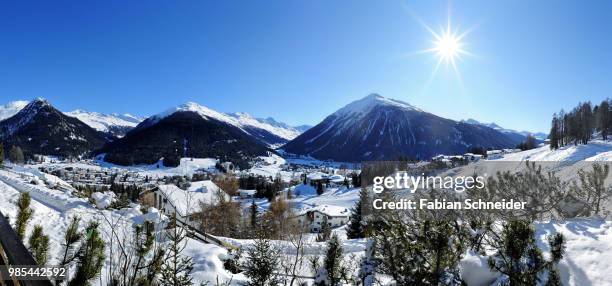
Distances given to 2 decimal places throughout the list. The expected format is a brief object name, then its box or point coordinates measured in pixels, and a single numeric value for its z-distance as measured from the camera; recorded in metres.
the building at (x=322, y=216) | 65.54
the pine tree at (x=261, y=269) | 7.55
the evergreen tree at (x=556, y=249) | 5.71
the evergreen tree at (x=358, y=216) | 35.59
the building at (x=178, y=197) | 53.50
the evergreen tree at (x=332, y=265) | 7.22
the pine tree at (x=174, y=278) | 5.48
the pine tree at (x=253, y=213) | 47.42
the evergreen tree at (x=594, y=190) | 20.09
